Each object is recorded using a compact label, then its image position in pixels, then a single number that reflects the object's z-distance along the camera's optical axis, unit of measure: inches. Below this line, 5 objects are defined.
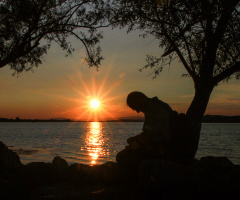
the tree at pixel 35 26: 473.7
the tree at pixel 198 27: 379.2
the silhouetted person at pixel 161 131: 267.4
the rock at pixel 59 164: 369.2
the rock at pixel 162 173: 264.2
